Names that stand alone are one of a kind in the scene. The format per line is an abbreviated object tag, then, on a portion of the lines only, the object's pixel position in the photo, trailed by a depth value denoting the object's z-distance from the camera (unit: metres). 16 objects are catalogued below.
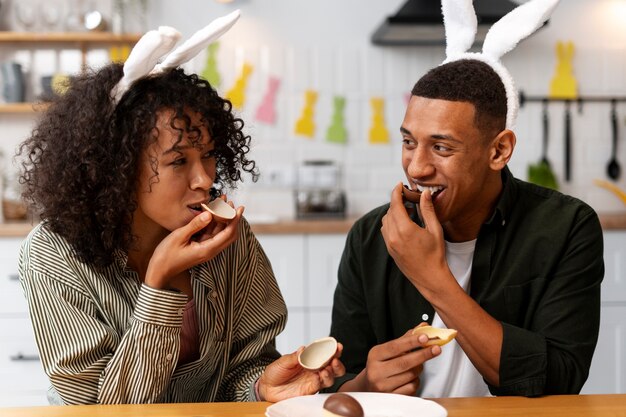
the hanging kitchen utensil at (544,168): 4.46
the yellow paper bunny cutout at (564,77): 4.53
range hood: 3.86
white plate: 1.39
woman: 1.62
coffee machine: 4.24
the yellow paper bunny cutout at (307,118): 4.50
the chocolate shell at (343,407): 1.34
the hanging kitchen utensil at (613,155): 4.55
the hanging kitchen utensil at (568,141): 4.53
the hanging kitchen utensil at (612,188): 4.46
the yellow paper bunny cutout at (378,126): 4.50
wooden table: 1.44
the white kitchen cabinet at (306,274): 3.92
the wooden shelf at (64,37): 4.26
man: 1.69
